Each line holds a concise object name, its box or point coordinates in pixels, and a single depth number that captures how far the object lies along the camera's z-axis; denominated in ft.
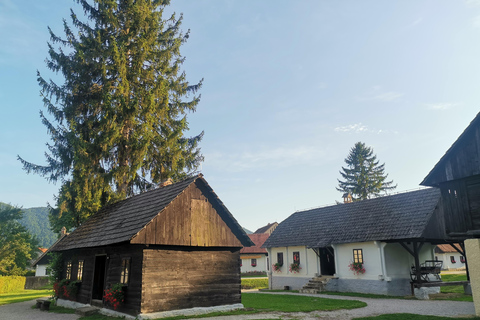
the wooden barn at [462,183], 42.19
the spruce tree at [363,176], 187.83
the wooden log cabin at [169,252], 43.60
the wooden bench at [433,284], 62.66
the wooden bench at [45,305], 58.23
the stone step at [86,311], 48.65
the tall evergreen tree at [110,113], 77.77
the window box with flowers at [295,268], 86.79
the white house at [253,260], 151.33
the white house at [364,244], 67.41
